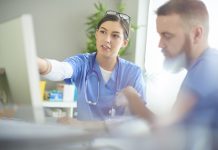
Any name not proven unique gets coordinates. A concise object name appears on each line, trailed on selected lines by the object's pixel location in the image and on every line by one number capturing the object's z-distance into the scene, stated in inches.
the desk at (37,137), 52.0
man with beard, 54.6
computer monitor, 49.3
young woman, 58.0
